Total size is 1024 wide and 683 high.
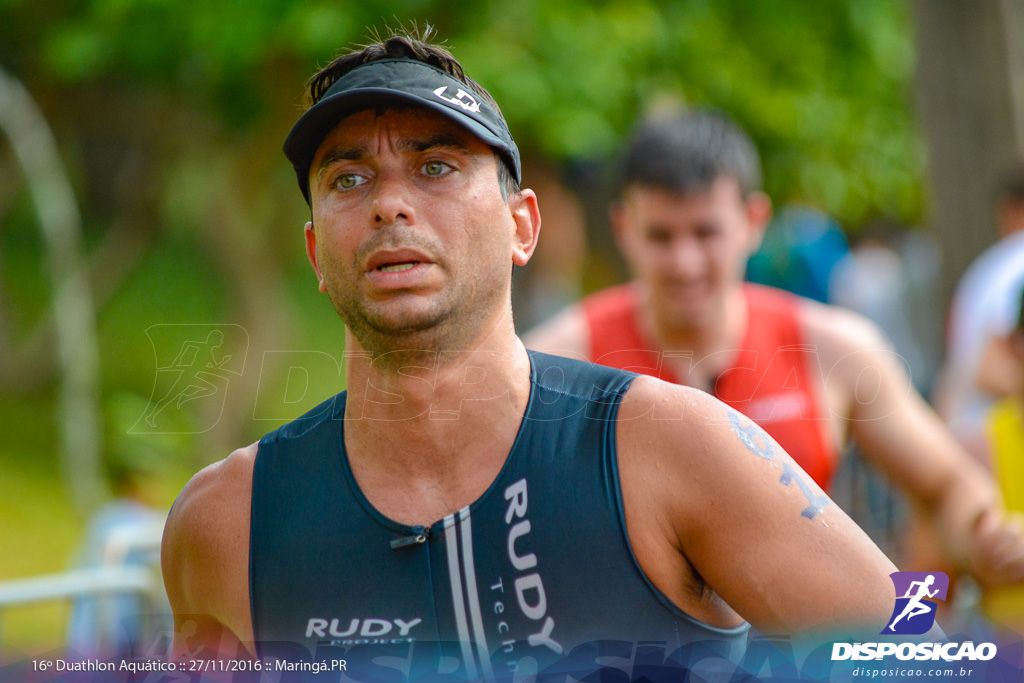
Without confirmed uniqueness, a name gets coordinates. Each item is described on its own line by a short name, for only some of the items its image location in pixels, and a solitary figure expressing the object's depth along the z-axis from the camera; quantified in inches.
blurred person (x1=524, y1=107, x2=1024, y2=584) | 316.8
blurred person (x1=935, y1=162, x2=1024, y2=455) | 388.2
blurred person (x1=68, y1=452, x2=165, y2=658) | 272.8
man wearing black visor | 166.6
